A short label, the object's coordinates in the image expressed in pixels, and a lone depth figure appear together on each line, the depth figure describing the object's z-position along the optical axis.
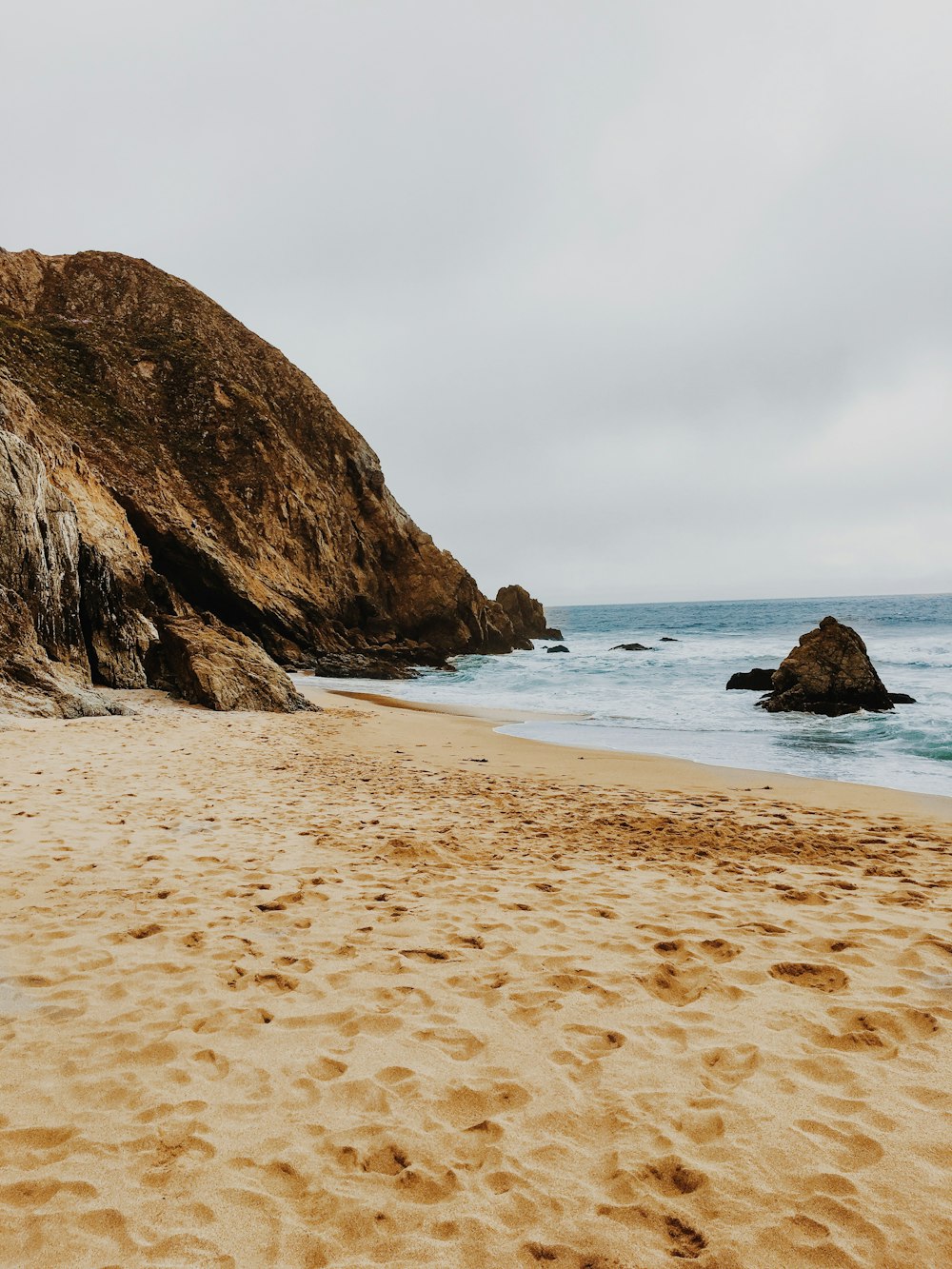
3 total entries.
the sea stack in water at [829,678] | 19.80
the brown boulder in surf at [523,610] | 69.94
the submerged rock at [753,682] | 25.91
